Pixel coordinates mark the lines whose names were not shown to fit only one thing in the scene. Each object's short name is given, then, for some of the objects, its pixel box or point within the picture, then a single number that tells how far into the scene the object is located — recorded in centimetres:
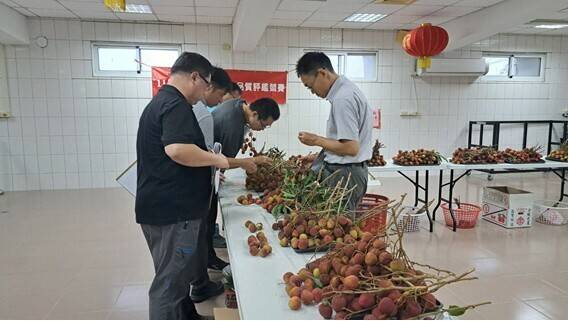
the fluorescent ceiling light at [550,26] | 663
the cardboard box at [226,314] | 172
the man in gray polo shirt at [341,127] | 210
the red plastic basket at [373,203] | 305
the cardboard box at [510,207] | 428
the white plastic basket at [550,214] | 447
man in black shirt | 171
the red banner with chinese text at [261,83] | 655
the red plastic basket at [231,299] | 229
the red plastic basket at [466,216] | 430
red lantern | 468
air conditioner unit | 687
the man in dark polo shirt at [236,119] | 262
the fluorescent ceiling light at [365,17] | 586
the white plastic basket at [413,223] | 420
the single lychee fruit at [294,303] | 114
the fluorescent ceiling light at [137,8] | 533
